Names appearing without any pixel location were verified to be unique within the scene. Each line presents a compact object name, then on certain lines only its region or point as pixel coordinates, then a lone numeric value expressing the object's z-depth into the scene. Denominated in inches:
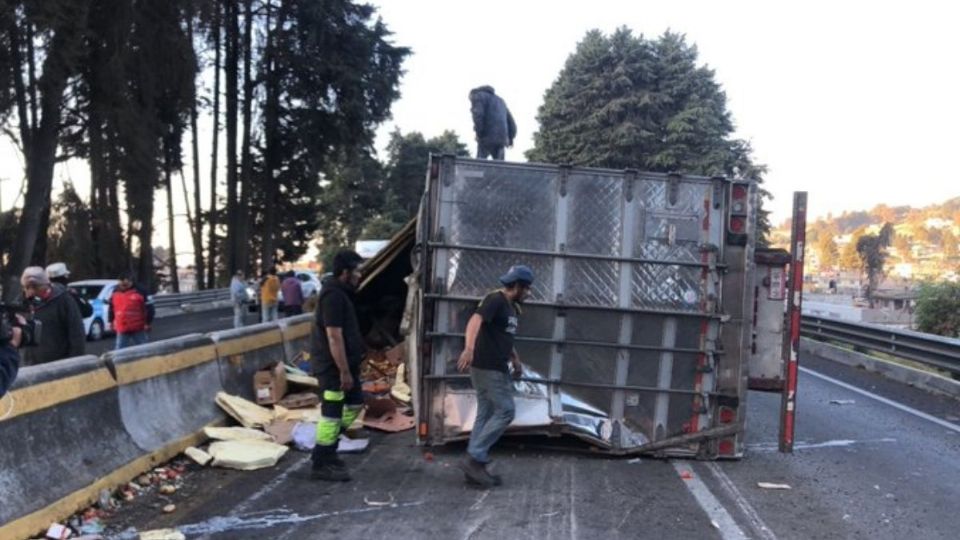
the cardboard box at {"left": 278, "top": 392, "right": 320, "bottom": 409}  337.1
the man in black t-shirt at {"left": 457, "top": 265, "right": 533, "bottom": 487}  247.1
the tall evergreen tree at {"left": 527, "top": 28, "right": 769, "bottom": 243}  1523.1
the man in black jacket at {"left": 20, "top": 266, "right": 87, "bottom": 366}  252.5
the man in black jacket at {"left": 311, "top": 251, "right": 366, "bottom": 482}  249.3
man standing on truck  386.6
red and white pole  265.7
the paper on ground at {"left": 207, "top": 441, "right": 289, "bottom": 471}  259.9
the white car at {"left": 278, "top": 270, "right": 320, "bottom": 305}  1187.3
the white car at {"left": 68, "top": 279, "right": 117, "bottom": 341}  786.2
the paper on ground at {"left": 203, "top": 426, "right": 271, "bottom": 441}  283.3
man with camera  137.2
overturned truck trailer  275.4
